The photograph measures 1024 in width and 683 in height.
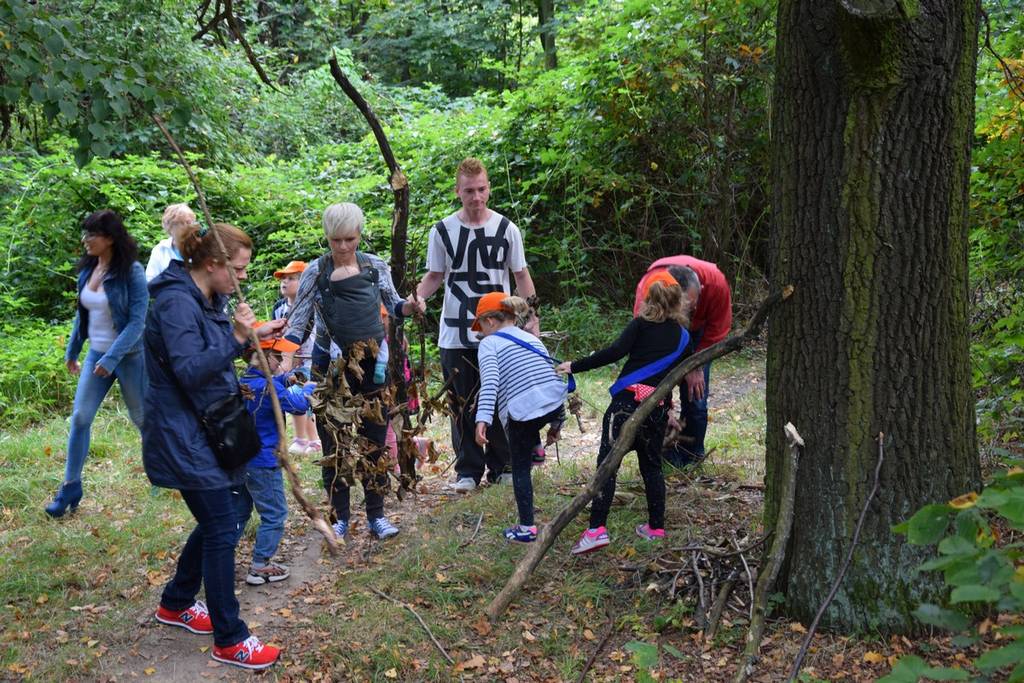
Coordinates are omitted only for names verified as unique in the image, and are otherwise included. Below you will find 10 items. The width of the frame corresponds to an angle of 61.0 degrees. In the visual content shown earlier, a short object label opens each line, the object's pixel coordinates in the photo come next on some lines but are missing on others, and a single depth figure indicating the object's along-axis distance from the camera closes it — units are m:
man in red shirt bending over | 5.60
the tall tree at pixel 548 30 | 14.45
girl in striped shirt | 4.80
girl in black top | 4.63
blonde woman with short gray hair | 4.93
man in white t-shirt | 5.67
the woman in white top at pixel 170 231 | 6.11
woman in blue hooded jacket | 3.58
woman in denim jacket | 5.66
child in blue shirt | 4.50
